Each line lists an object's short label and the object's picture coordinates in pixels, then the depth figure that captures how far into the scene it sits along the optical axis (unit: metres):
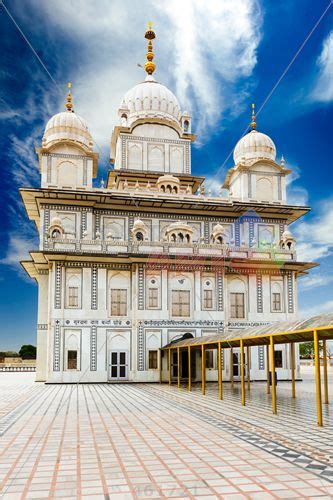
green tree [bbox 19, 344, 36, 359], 67.66
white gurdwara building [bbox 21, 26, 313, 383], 32.50
